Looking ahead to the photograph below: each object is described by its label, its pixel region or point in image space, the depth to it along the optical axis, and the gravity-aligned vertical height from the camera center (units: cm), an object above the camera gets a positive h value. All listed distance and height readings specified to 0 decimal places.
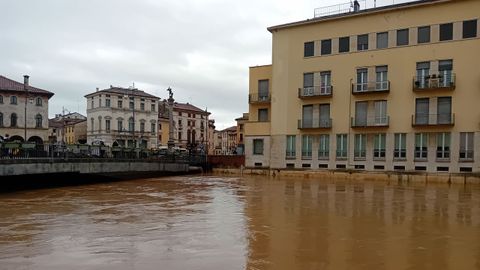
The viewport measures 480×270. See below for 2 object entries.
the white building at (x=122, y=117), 9869 +569
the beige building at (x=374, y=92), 4184 +529
